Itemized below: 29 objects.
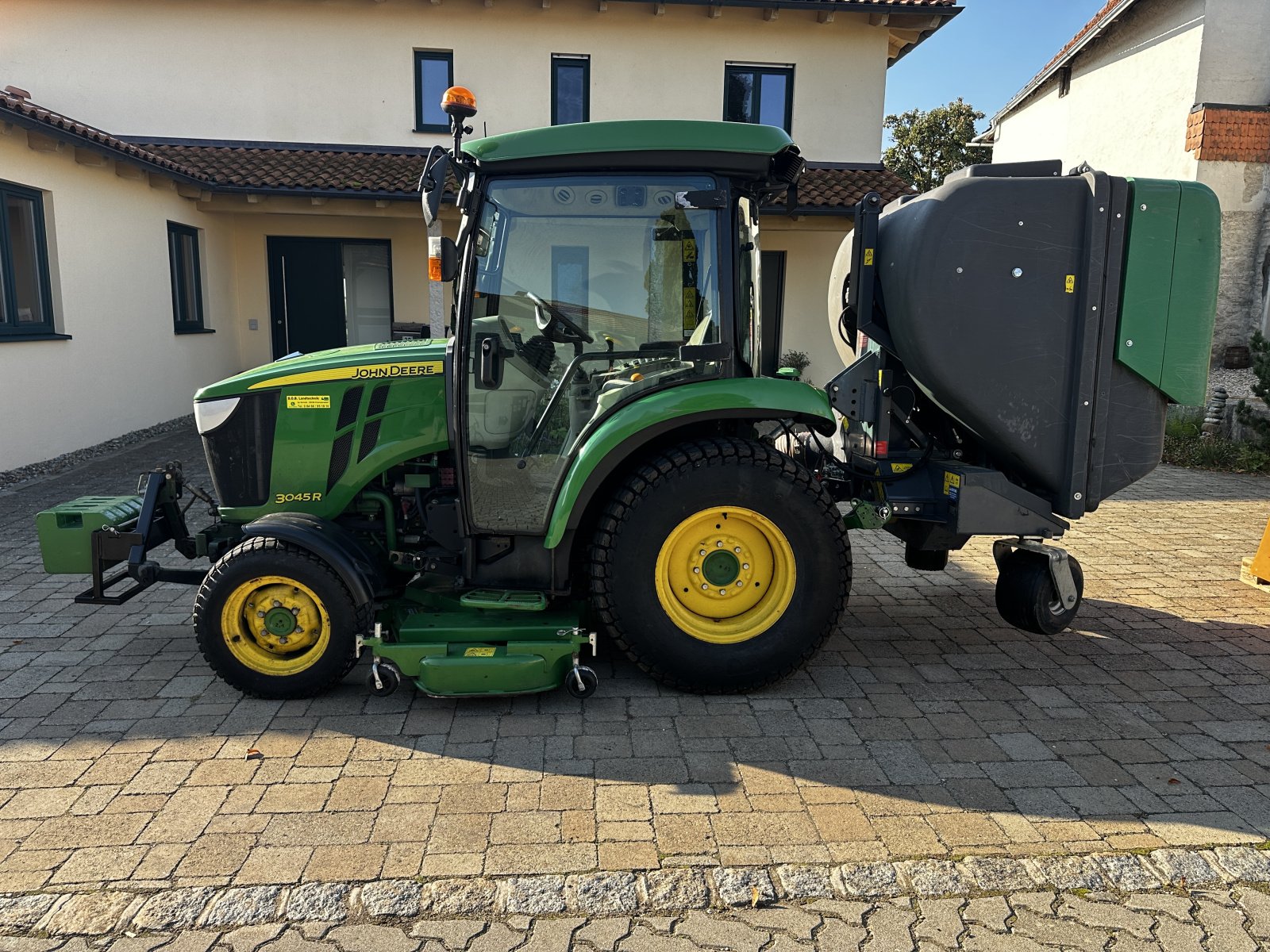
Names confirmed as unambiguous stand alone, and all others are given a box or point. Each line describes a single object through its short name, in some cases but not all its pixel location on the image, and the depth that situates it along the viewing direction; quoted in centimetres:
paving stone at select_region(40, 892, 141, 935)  244
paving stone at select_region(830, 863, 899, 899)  265
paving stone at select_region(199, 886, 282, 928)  249
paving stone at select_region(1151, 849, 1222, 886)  270
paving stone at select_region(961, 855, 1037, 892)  267
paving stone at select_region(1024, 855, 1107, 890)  268
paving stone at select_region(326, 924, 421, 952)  241
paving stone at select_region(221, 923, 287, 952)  240
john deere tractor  363
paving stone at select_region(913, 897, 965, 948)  246
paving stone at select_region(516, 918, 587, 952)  242
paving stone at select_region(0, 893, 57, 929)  246
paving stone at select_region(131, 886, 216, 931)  246
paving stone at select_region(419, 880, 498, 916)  255
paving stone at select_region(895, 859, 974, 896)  266
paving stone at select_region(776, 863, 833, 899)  263
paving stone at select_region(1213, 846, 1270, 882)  272
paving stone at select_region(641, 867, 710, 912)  258
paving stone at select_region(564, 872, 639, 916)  256
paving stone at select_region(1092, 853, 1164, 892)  268
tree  2981
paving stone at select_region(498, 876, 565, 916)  255
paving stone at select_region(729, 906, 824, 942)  249
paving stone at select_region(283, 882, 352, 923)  251
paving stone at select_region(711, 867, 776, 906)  260
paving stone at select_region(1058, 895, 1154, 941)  251
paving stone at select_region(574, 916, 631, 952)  243
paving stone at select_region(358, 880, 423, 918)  254
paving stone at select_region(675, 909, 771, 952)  243
